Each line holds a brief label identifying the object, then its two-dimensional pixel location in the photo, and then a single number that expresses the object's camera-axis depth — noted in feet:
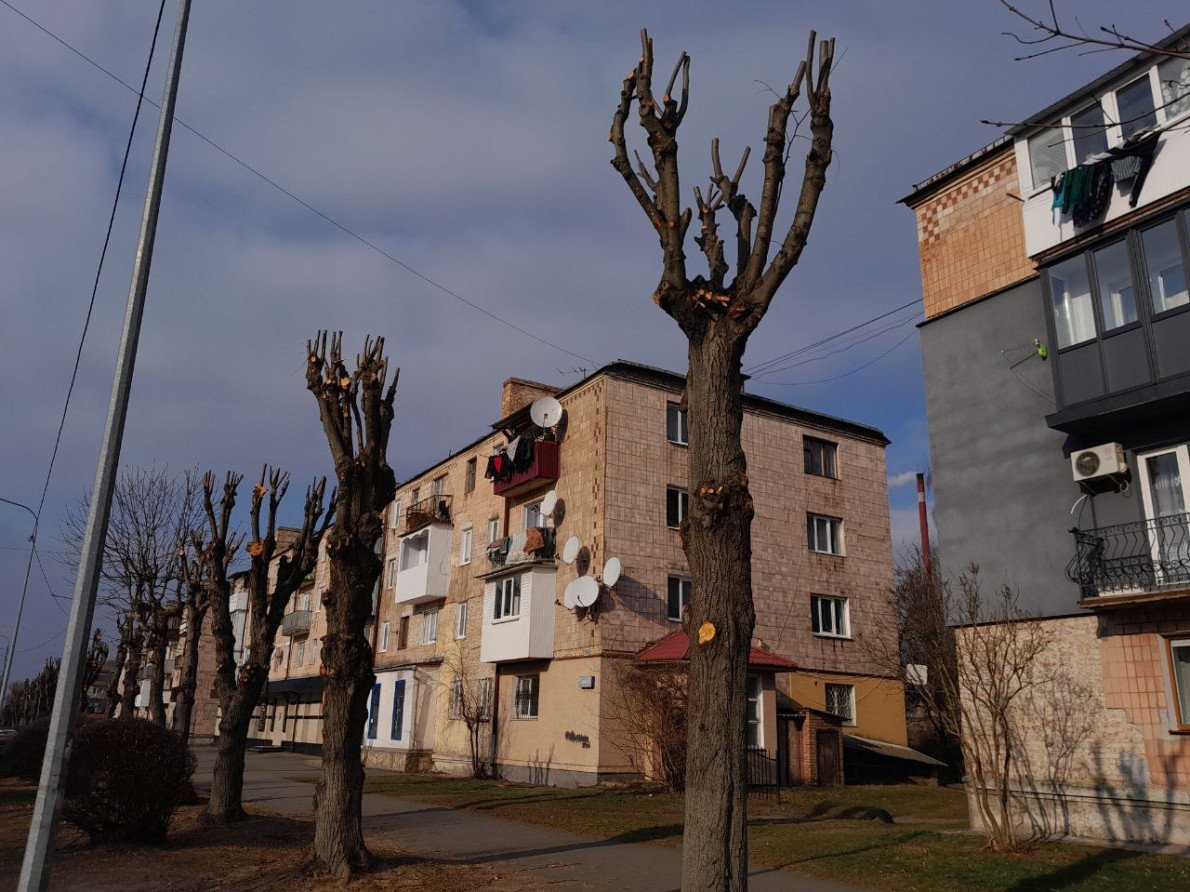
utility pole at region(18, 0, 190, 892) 23.04
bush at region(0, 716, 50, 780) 69.05
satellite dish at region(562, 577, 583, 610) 84.53
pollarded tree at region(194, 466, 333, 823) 49.47
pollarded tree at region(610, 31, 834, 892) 21.71
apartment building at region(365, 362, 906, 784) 84.53
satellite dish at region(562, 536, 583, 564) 87.10
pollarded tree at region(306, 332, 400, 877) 35.76
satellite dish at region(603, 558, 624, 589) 82.33
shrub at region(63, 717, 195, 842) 40.81
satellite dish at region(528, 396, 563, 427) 94.46
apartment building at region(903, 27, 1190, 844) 43.91
